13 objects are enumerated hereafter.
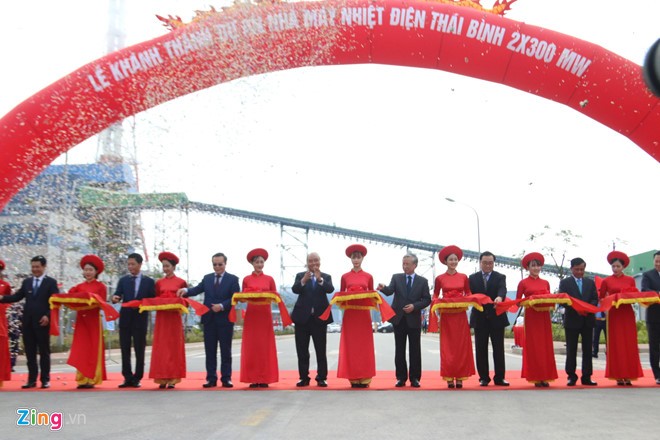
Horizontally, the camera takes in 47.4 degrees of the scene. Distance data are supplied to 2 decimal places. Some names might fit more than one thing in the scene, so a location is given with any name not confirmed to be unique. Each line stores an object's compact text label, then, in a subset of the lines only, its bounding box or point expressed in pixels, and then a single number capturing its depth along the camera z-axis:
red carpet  9.43
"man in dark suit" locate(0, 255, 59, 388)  9.99
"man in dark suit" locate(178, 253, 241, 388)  9.78
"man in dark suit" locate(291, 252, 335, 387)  9.86
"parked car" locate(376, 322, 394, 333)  76.06
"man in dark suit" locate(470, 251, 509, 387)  9.77
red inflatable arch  10.24
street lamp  40.93
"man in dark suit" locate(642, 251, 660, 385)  9.83
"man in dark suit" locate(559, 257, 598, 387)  9.96
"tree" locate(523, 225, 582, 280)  36.81
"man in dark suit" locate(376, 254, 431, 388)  9.71
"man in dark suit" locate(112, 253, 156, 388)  10.03
